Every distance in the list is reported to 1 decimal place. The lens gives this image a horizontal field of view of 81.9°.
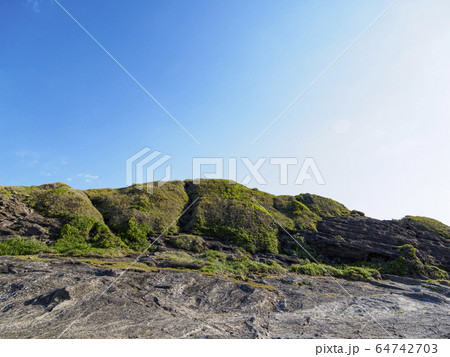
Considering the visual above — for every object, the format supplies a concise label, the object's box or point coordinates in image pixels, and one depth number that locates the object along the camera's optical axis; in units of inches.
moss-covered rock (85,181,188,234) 1448.1
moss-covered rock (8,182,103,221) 1341.0
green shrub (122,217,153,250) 1235.9
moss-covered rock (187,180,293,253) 1438.2
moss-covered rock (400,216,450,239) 1843.0
